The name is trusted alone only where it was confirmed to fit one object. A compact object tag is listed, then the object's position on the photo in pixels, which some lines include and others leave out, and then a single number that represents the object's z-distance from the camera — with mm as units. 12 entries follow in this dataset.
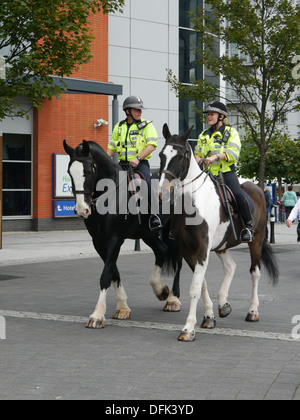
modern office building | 25234
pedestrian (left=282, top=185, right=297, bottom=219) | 32250
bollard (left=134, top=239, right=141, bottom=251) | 17828
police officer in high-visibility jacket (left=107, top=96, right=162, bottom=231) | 8102
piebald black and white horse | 6844
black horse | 7325
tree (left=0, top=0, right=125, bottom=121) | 11492
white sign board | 25688
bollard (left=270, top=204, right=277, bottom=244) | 19312
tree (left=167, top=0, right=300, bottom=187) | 17719
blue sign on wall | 25766
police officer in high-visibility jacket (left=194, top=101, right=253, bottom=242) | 7723
